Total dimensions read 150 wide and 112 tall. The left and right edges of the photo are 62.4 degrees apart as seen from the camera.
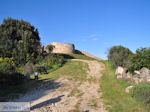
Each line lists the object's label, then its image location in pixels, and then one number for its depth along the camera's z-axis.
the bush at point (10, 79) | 10.20
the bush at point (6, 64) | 13.11
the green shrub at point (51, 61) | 16.35
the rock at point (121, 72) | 10.94
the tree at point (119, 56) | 13.24
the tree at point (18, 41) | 17.80
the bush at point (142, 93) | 7.07
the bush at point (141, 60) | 11.07
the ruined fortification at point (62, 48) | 25.95
